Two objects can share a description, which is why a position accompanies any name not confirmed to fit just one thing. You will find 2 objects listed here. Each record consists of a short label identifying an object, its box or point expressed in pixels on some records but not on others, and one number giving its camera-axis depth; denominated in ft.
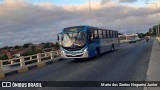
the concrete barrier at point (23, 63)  29.54
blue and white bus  40.78
